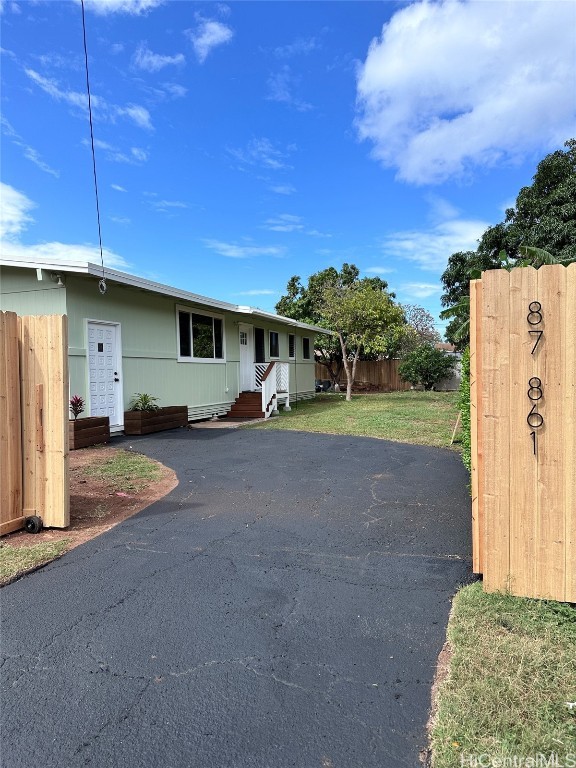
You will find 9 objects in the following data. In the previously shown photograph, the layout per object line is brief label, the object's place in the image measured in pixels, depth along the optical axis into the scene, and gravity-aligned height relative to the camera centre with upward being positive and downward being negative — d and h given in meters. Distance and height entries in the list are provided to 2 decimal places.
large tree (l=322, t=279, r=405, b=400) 18.48 +2.56
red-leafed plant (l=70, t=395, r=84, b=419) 8.48 -0.52
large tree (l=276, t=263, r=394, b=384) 26.88 +4.92
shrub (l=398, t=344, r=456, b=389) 23.61 +0.46
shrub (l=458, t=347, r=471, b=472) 5.34 -0.47
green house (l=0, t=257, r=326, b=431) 8.94 +1.05
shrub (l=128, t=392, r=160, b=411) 10.46 -0.59
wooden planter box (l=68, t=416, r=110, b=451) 8.19 -1.03
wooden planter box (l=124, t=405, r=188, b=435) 10.09 -1.01
